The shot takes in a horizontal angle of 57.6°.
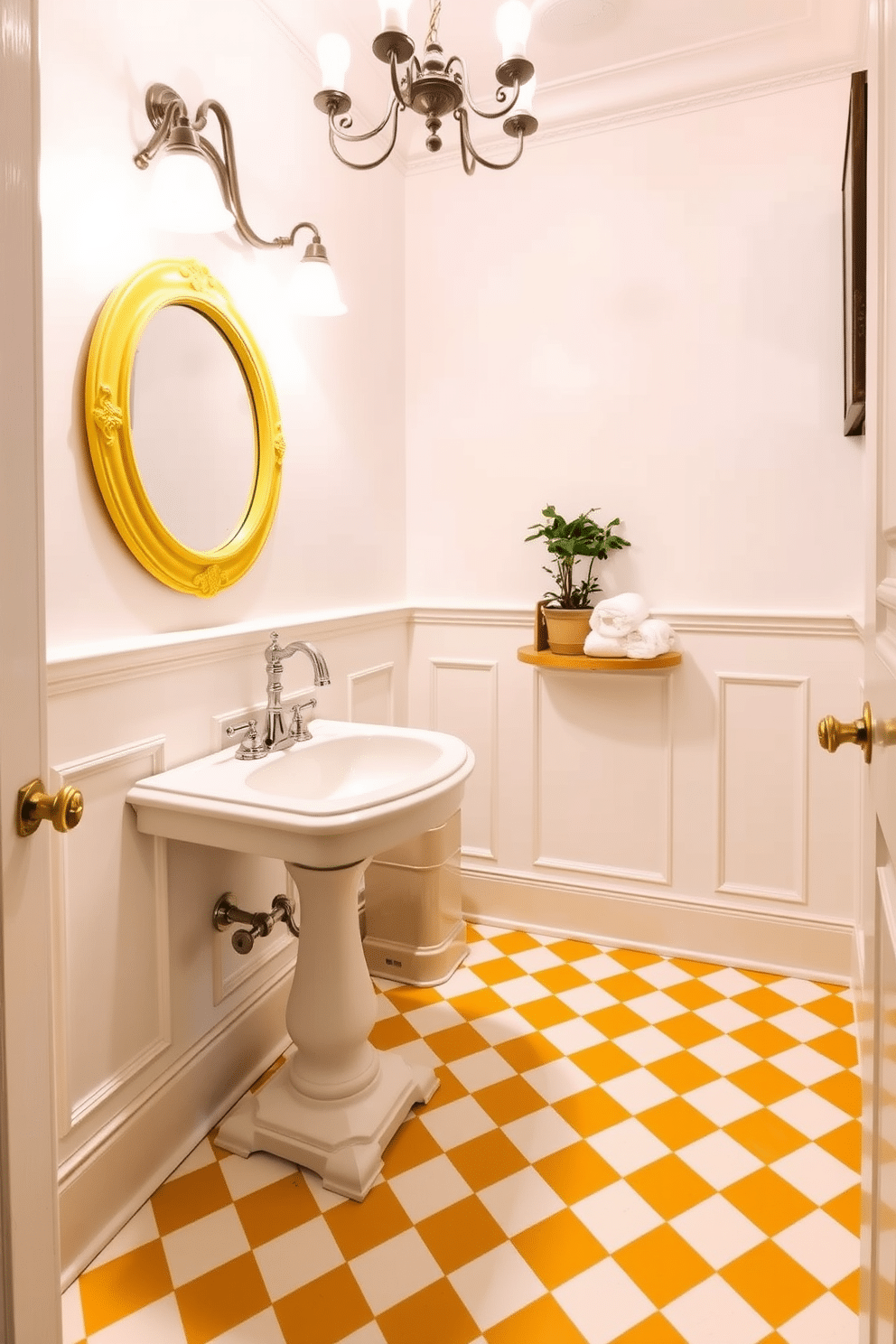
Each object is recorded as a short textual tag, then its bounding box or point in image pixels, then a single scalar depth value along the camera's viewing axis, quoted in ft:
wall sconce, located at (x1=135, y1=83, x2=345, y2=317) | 4.49
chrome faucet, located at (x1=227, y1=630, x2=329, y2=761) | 5.60
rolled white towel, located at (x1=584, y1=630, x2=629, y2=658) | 7.21
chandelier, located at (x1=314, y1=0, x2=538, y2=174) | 4.54
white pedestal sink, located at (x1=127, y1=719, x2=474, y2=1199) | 4.37
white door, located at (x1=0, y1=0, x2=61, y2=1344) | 2.12
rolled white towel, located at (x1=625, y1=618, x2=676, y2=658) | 7.10
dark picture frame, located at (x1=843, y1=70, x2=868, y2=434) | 5.45
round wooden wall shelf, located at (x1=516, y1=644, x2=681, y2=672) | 7.11
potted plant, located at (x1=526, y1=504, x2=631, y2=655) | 7.48
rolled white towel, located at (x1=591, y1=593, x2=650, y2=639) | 7.20
